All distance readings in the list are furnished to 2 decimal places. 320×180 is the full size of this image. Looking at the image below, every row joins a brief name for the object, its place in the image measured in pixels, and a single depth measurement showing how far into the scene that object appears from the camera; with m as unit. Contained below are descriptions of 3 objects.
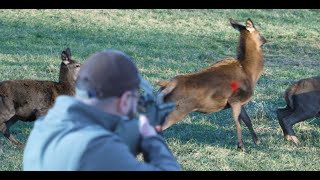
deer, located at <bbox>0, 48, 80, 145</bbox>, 18.39
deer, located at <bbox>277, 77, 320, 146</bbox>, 19.45
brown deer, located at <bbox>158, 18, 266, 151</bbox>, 17.78
